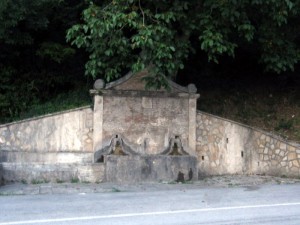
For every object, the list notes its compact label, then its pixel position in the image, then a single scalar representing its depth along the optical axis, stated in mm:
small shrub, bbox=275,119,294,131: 16969
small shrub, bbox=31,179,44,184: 13245
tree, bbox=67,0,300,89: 12430
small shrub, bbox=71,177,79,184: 13509
